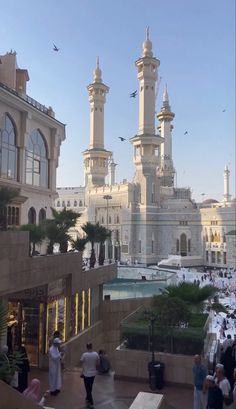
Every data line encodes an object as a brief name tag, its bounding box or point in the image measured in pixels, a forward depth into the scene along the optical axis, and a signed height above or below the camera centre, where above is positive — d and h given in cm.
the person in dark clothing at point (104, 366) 984 -322
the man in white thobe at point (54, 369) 811 -272
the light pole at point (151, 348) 882 -263
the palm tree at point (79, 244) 1520 -32
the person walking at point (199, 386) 718 -271
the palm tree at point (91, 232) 1734 +16
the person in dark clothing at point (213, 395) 647 -259
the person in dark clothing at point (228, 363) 835 -268
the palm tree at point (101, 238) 1738 -10
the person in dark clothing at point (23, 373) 760 -265
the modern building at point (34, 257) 976 -57
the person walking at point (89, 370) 759 -256
